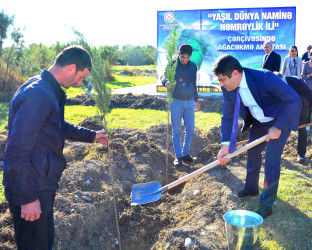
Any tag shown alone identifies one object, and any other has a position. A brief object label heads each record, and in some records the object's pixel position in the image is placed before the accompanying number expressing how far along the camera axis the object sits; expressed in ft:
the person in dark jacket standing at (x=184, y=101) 18.93
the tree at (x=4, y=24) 50.79
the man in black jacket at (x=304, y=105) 14.67
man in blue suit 11.30
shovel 12.14
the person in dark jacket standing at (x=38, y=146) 7.00
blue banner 45.96
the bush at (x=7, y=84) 50.75
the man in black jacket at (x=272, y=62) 24.20
